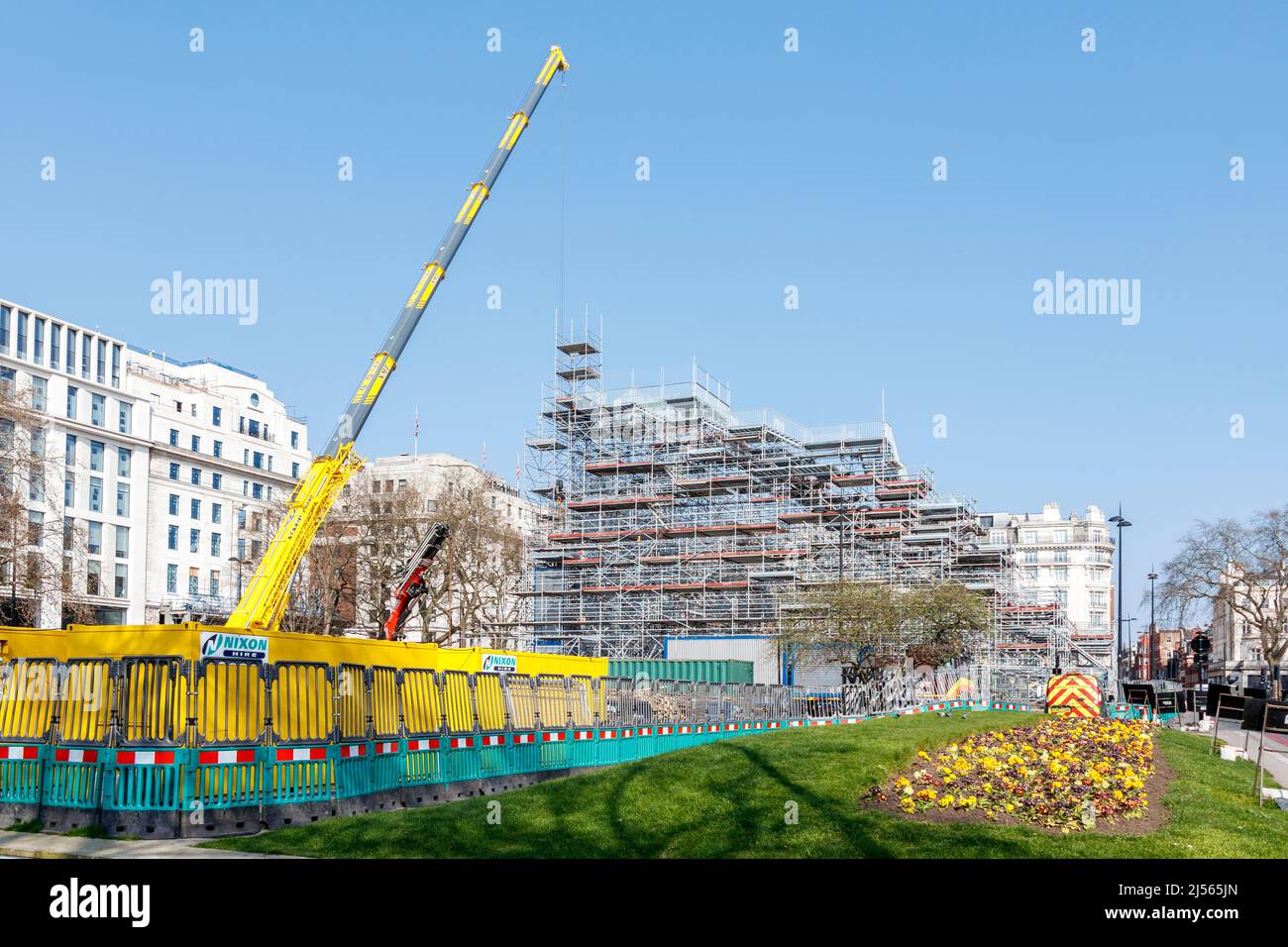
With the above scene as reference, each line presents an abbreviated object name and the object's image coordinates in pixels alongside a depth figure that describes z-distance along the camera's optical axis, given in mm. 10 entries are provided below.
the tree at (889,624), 57031
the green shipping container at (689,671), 56281
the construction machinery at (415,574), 38219
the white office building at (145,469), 75625
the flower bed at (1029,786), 13430
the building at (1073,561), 144500
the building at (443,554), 74125
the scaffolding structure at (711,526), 75188
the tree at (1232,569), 80500
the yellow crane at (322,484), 36250
